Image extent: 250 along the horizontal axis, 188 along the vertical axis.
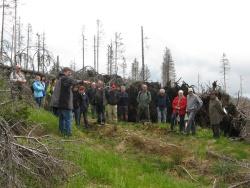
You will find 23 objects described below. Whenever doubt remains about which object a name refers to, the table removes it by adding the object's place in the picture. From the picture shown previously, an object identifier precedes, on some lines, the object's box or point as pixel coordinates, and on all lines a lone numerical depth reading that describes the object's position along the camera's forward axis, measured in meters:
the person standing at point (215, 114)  11.33
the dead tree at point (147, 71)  53.26
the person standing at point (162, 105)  13.21
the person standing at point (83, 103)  11.05
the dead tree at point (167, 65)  53.74
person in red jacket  11.70
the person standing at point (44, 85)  11.96
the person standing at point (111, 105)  12.95
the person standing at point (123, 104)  13.56
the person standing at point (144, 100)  13.34
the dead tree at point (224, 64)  52.82
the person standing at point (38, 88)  11.30
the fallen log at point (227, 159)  7.22
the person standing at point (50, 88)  12.18
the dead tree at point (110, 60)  44.27
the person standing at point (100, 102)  12.01
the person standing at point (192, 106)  11.39
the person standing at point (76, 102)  10.94
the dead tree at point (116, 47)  44.59
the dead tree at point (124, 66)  46.72
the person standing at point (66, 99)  8.87
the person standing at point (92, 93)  12.31
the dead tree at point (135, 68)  53.74
